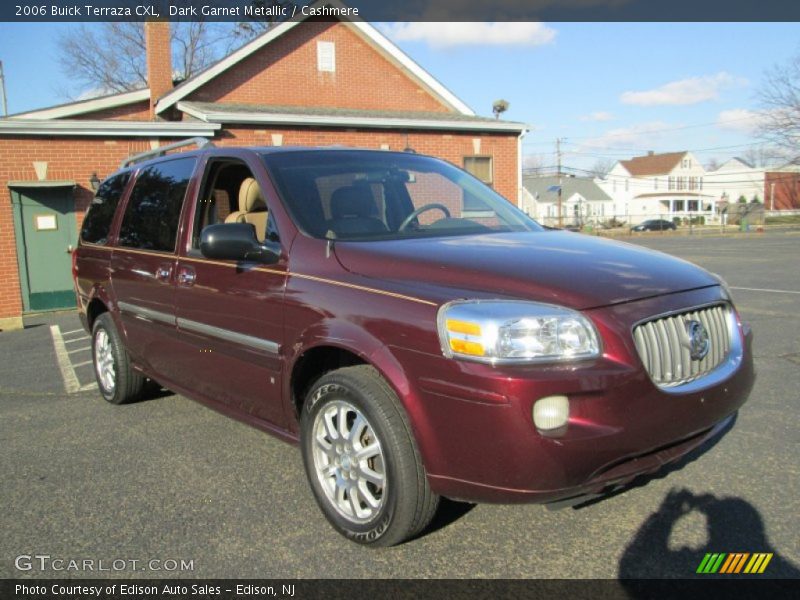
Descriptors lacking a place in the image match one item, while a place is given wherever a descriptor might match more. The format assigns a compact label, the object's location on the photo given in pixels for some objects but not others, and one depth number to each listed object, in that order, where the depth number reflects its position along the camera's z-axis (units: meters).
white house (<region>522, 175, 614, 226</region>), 82.12
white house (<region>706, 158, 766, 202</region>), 89.06
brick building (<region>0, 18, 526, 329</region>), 13.30
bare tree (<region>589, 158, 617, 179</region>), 89.72
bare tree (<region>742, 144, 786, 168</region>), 46.19
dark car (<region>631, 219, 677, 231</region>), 54.62
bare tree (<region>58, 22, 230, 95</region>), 37.81
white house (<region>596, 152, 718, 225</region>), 81.06
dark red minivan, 2.59
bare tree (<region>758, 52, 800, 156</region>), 44.88
